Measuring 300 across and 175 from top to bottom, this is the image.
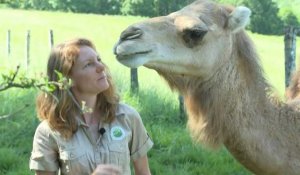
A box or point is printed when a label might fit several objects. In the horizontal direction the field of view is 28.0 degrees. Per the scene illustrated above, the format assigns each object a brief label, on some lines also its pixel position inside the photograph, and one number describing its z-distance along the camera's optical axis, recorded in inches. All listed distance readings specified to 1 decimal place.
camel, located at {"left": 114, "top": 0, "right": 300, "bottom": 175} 159.3
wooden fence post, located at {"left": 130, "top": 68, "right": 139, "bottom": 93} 377.0
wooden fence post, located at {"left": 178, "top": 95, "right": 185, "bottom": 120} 336.5
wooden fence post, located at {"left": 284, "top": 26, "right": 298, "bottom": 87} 293.8
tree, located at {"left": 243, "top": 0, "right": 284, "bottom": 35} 1101.1
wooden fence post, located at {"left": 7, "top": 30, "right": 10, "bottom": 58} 831.4
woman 129.4
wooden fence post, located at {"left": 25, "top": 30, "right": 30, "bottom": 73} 619.6
